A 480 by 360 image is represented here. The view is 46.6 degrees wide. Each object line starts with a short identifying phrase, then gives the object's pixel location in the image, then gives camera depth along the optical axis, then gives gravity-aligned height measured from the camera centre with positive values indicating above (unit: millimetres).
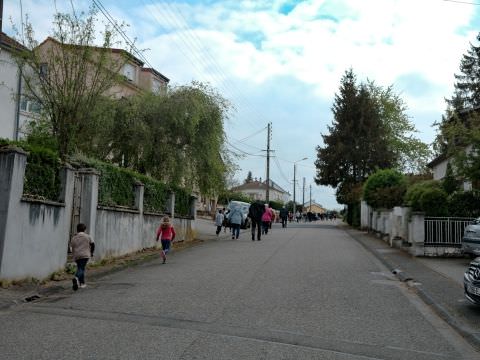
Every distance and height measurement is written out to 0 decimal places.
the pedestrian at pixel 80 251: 11211 -685
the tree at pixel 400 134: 64125 +11239
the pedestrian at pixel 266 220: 31609 +281
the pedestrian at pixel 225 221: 35438 +130
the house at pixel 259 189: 143125 +9275
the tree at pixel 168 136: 22517 +3472
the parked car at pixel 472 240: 15086 -166
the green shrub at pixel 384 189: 29758 +2349
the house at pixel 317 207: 174475 +6505
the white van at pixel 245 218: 40500 +430
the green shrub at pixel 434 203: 18922 +992
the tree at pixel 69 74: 17812 +4717
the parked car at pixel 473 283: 8812 -788
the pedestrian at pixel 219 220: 29719 +153
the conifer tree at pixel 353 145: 52312 +7929
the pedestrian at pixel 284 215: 44750 +841
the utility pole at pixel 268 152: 53278 +7010
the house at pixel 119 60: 18603 +5750
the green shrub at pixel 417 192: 19781 +1428
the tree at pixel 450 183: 20031 +1793
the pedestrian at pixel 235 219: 27703 +219
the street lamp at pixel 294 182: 86906 +6826
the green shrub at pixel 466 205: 18938 +963
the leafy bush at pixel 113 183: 15344 +1059
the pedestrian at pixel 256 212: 26088 +573
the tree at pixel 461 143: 18225 +3057
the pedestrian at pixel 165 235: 16094 -414
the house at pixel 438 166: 37719 +4691
